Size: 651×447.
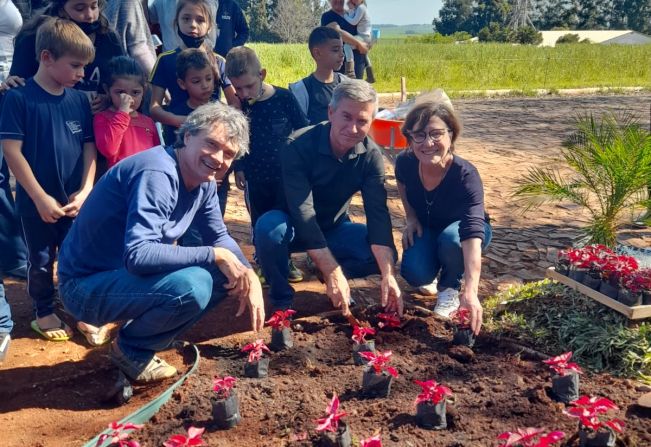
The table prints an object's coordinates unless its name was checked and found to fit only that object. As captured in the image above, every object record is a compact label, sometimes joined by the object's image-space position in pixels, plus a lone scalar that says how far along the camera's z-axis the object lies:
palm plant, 4.14
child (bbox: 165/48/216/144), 4.04
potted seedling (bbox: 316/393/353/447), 2.43
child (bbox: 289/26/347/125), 4.84
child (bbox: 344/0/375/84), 7.54
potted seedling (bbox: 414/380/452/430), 2.60
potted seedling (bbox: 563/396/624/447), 2.29
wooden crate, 3.20
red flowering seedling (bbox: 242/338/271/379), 3.08
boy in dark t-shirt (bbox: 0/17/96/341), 3.36
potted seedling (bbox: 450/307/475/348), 3.33
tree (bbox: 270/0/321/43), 60.06
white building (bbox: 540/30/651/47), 59.15
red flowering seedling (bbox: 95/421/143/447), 2.36
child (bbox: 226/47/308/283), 4.29
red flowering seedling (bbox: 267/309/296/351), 3.39
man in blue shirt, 2.76
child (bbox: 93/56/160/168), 3.66
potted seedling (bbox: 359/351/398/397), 2.87
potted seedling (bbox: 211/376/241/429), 2.67
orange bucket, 6.13
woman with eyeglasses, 3.51
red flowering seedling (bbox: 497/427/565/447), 2.17
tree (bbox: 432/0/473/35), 75.00
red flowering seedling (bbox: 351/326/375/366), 3.25
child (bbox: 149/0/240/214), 4.25
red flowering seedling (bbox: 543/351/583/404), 2.79
